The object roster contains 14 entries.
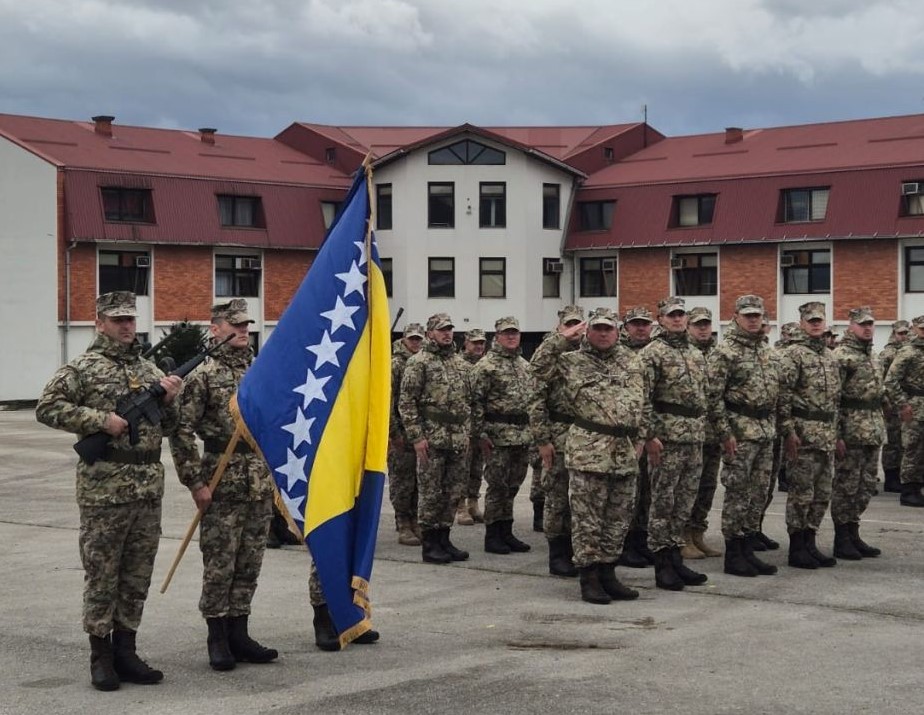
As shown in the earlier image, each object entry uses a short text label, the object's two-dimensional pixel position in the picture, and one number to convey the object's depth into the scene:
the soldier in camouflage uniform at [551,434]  11.24
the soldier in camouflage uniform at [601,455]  10.00
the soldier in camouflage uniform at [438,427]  12.10
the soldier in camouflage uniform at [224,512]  8.00
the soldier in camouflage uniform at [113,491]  7.57
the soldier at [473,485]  14.61
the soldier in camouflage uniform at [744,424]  11.14
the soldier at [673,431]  10.70
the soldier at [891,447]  17.61
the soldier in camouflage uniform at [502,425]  12.64
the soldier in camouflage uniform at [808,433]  11.47
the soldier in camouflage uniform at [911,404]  16.08
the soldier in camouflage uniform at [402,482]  13.36
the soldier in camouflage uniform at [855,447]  12.06
